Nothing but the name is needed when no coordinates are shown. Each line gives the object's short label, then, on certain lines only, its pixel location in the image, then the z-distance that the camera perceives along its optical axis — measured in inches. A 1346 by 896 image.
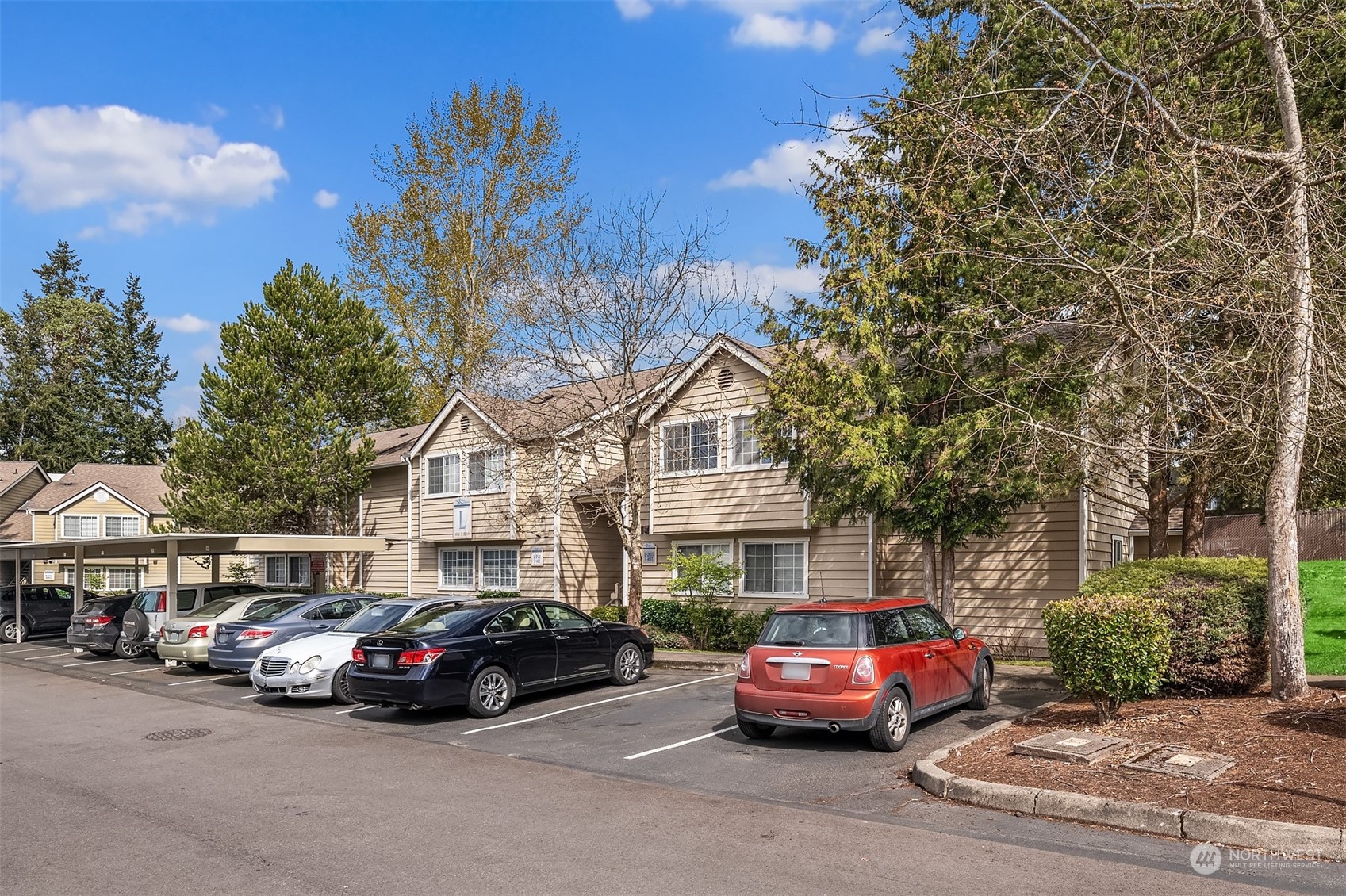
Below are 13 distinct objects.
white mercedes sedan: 571.2
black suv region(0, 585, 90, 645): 1140.5
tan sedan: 732.0
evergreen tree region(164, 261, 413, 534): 1149.7
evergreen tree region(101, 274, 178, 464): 2481.5
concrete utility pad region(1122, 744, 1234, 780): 300.7
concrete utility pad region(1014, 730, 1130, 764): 328.6
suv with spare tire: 836.0
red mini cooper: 385.7
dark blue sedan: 486.3
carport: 804.0
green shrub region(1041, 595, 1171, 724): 372.2
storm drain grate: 475.2
